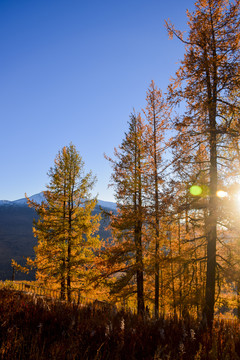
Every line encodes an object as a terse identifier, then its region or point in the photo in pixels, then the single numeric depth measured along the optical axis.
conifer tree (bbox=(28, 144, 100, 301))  15.05
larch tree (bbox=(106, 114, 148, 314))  12.85
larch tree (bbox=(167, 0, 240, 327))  8.11
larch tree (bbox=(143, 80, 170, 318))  12.59
